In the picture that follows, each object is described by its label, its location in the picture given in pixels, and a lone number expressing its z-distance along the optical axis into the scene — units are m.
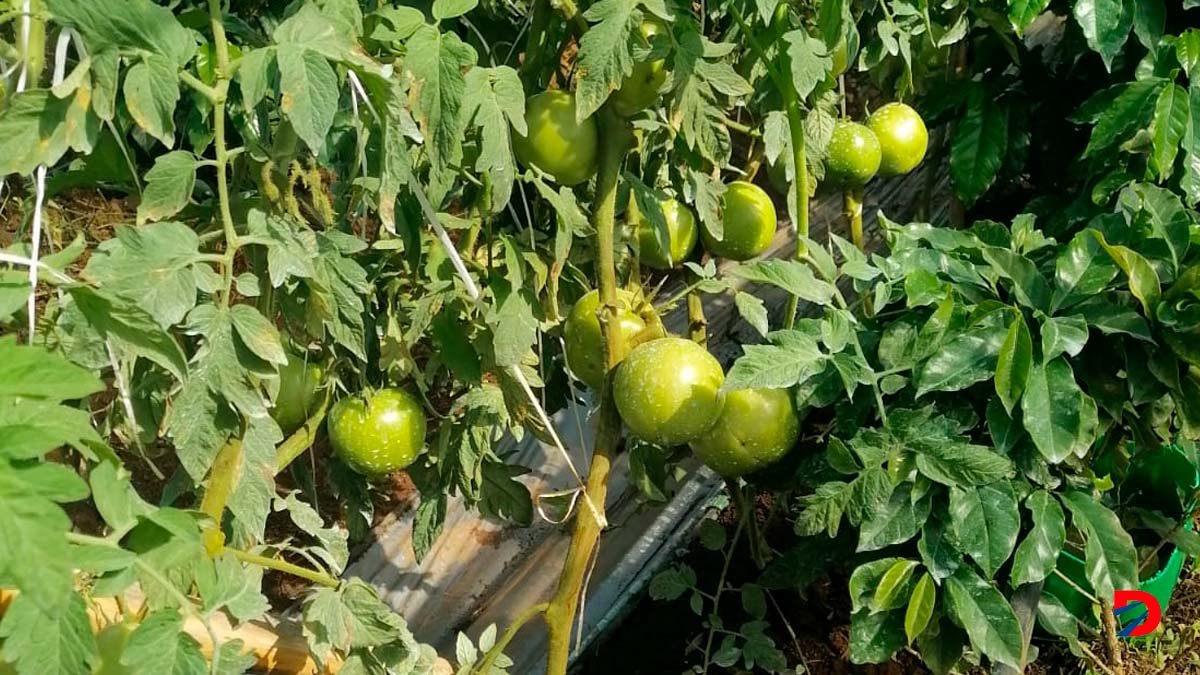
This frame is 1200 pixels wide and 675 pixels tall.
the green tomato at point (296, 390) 1.15
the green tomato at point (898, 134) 1.56
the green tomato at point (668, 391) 1.08
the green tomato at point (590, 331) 1.20
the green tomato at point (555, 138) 1.07
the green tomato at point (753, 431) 1.17
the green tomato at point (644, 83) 1.04
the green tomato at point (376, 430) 1.18
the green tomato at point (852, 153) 1.48
